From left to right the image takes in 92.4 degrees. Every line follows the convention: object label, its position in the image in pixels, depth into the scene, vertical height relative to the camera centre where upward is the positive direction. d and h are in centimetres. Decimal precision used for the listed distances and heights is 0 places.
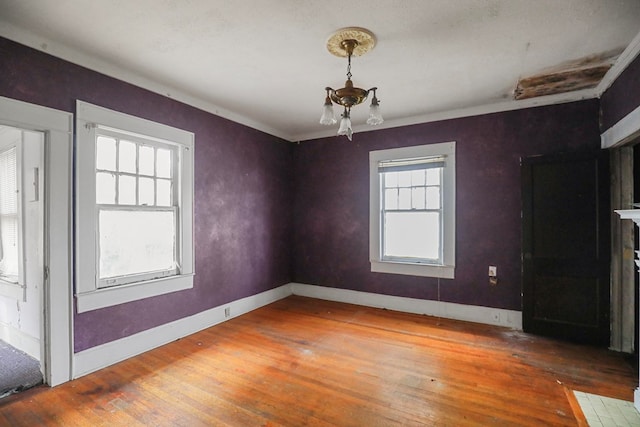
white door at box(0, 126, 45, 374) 255 -24
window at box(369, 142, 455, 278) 404 +5
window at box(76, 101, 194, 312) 264 +6
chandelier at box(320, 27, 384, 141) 221 +128
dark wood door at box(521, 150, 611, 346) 309 -34
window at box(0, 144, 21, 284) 309 -4
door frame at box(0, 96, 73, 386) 240 -25
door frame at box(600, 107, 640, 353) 296 -60
